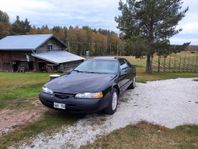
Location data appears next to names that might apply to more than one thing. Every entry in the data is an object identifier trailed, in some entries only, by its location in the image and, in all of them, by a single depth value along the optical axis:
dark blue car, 4.19
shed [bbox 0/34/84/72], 24.02
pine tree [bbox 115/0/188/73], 15.24
